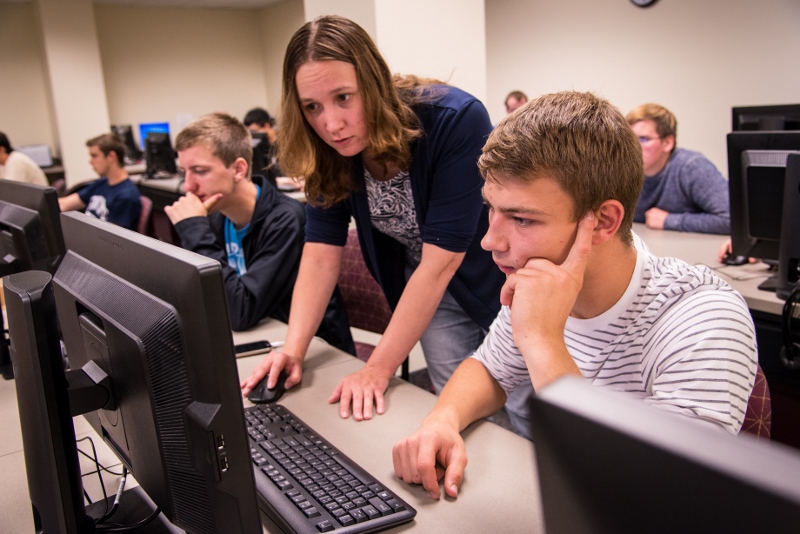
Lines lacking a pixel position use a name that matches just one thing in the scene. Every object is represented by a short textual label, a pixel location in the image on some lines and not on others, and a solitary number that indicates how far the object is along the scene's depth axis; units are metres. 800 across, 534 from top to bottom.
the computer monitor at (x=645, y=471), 0.26
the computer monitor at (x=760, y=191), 1.82
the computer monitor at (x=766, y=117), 2.38
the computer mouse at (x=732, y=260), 2.19
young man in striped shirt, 0.88
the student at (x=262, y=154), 4.25
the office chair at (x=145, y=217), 3.46
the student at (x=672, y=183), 2.72
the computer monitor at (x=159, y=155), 5.65
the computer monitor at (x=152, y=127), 7.40
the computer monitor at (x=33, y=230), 1.29
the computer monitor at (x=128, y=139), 7.11
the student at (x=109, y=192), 3.69
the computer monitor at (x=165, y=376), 0.61
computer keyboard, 0.85
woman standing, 1.35
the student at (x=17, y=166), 5.28
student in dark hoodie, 1.77
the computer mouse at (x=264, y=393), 1.27
